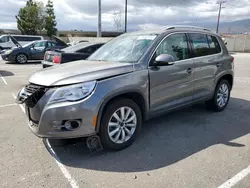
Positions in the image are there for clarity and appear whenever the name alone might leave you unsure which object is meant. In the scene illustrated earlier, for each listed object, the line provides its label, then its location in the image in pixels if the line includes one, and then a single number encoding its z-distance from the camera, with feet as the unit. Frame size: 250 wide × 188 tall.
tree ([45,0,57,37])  156.66
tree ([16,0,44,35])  151.53
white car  73.36
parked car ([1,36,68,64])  49.83
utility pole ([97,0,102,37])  101.06
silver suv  10.07
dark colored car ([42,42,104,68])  27.71
